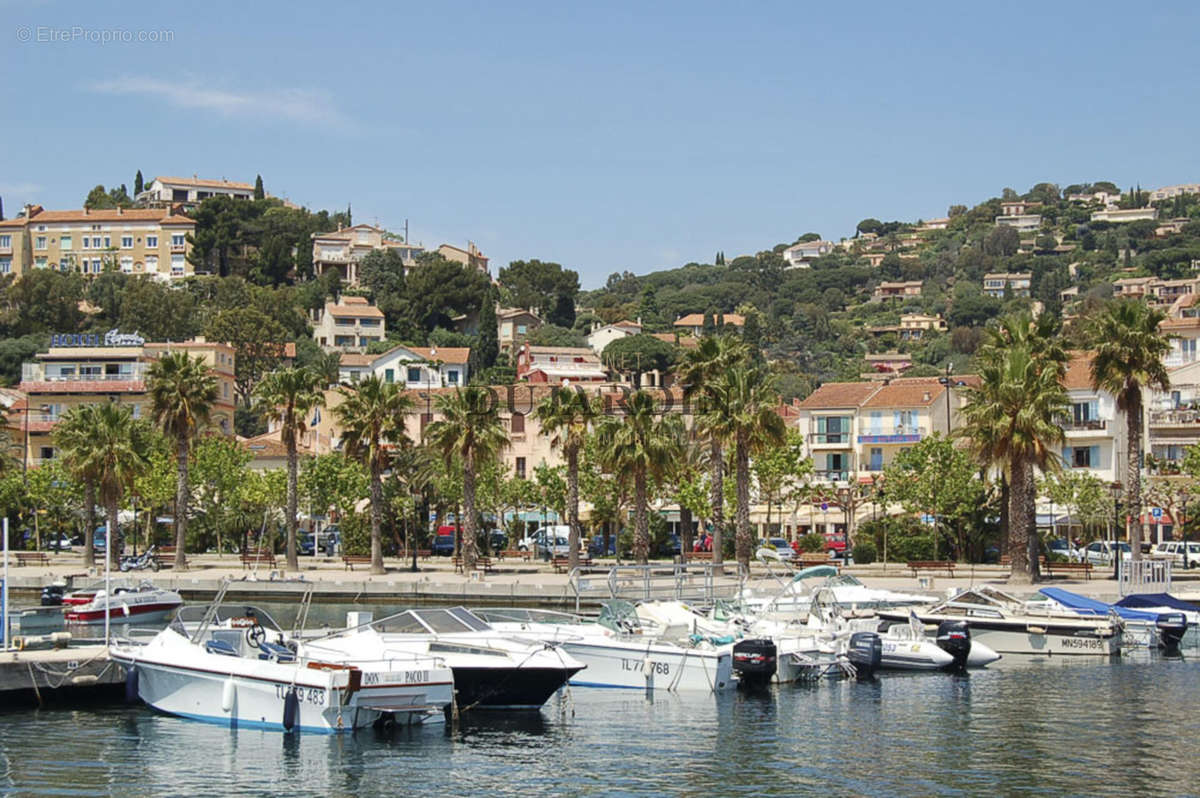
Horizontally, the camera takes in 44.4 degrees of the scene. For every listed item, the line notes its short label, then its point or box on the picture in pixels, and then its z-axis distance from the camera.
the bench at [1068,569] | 67.56
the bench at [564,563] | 74.44
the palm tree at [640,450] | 69.19
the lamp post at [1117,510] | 63.90
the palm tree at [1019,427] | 61.81
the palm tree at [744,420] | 67.50
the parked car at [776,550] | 73.31
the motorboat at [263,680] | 33.41
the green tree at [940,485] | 73.06
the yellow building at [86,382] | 115.00
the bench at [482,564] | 75.43
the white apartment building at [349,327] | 189.75
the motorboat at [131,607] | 57.44
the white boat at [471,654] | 35.84
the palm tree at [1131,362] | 65.81
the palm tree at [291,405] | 75.62
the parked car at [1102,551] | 78.19
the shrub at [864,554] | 76.69
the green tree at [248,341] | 165.25
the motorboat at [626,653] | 40.16
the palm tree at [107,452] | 76.06
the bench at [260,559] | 79.09
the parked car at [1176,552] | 74.00
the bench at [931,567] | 68.94
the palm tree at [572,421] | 72.12
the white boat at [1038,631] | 49.88
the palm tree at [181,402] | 76.25
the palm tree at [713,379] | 69.12
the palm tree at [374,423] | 73.31
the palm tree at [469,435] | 70.94
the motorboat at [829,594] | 49.81
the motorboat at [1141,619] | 51.88
